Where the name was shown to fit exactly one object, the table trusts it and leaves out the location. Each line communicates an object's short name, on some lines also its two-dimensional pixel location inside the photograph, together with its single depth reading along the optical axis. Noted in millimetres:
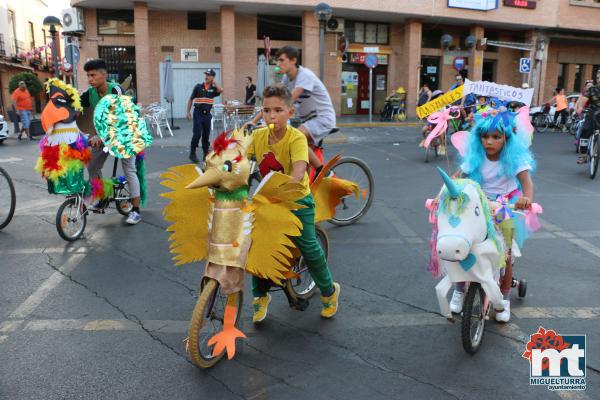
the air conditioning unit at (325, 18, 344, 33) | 21673
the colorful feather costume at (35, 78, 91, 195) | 5504
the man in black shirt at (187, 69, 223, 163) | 11023
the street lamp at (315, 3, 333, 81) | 16656
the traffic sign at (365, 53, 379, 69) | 19719
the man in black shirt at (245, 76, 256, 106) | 19041
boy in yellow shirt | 3281
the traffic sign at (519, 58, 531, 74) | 22078
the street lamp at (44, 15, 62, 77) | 16172
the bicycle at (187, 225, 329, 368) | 2854
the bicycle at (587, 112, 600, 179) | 9091
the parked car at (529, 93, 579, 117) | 20888
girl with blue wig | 3504
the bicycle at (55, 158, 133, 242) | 5531
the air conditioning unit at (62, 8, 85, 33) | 22453
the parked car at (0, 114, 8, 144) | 14460
